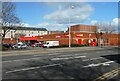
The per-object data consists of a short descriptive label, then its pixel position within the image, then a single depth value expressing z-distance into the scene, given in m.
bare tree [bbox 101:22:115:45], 33.36
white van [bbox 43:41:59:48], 26.65
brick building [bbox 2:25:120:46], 29.19
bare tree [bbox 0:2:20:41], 19.18
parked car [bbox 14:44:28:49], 23.62
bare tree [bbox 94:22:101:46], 31.72
